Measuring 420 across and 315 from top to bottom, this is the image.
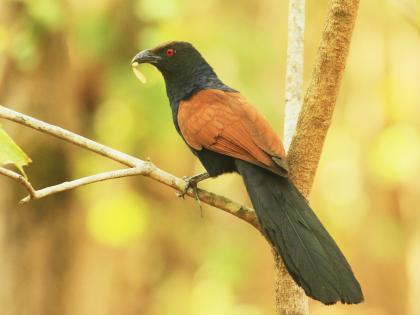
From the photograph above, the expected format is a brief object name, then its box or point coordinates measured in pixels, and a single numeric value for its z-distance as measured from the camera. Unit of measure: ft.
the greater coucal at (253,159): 16.35
